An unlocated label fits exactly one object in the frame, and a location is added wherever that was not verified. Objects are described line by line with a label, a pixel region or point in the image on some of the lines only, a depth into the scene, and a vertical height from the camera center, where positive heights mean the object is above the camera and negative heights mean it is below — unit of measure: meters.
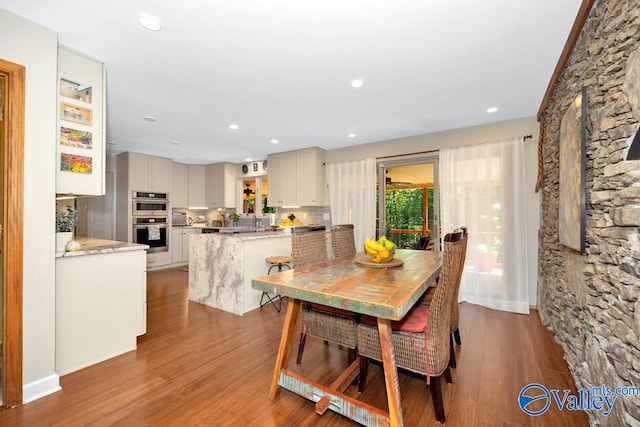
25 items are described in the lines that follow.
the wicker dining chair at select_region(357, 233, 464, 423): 1.47 -0.71
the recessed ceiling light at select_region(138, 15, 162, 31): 1.73 +1.24
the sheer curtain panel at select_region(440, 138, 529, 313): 3.45 -0.01
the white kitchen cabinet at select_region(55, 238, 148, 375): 2.00 -0.70
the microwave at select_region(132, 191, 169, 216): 5.48 +0.22
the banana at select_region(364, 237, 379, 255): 2.11 -0.26
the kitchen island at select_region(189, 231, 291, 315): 3.31 -0.65
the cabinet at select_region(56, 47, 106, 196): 2.01 +0.67
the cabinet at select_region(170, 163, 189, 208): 6.29 +0.68
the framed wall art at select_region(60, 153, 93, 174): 2.01 +0.39
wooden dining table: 1.32 -0.42
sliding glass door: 4.53 +0.21
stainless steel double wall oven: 5.48 -0.10
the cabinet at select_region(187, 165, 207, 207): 6.62 +0.69
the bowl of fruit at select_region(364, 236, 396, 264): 2.10 -0.28
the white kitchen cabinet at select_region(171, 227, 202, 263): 6.15 -0.68
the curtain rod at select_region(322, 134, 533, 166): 4.13 +0.95
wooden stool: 3.46 -0.69
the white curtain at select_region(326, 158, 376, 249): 4.65 +0.35
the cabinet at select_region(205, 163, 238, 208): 6.46 +0.71
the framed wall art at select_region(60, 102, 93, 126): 2.00 +0.76
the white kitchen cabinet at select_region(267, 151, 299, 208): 5.27 +0.69
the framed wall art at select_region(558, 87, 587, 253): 1.72 +0.28
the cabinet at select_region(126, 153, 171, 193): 5.41 +0.85
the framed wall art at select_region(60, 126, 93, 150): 2.01 +0.58
